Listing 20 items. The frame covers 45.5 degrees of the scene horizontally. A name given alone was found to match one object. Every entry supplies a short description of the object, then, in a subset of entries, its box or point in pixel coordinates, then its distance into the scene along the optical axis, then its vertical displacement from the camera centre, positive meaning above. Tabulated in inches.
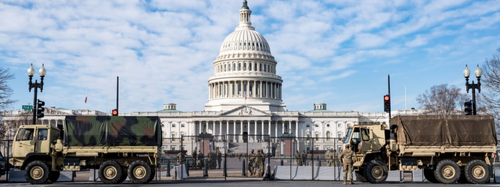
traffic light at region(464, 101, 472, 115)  1426.4 +74.4
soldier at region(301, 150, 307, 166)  1666.5 -65.6
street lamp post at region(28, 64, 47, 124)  1423.5 +134.1
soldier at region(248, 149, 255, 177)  1492.4 -68.2
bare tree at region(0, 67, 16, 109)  1811.0 +147.3
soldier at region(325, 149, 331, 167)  1825.5 -54.7
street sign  1592.3 +82.4
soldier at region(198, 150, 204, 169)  1865.4 -79.9
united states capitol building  5487.2 +263.1
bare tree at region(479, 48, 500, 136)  1785.4 +167.4
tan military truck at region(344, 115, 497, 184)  1203.9 -18.7
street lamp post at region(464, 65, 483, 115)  1430.9 +129.8
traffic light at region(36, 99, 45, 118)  1461.6 +70.5
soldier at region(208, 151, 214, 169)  1862.1 -70.1
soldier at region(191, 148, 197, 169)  1804.9 -67.2
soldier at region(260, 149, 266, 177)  1466.5 -64.8
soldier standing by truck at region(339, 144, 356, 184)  1184.2 -42.4
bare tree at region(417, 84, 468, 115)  2982.3 +193.9
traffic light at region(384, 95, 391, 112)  1524.0 +90.2
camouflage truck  1197.1 -18.7
